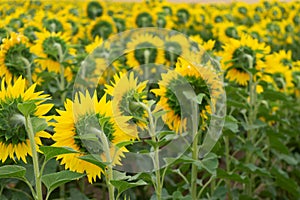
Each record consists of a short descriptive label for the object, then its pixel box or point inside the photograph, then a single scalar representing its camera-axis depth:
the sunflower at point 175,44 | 2.44
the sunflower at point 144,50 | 2.61
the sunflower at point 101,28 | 3.74
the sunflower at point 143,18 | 4.17
